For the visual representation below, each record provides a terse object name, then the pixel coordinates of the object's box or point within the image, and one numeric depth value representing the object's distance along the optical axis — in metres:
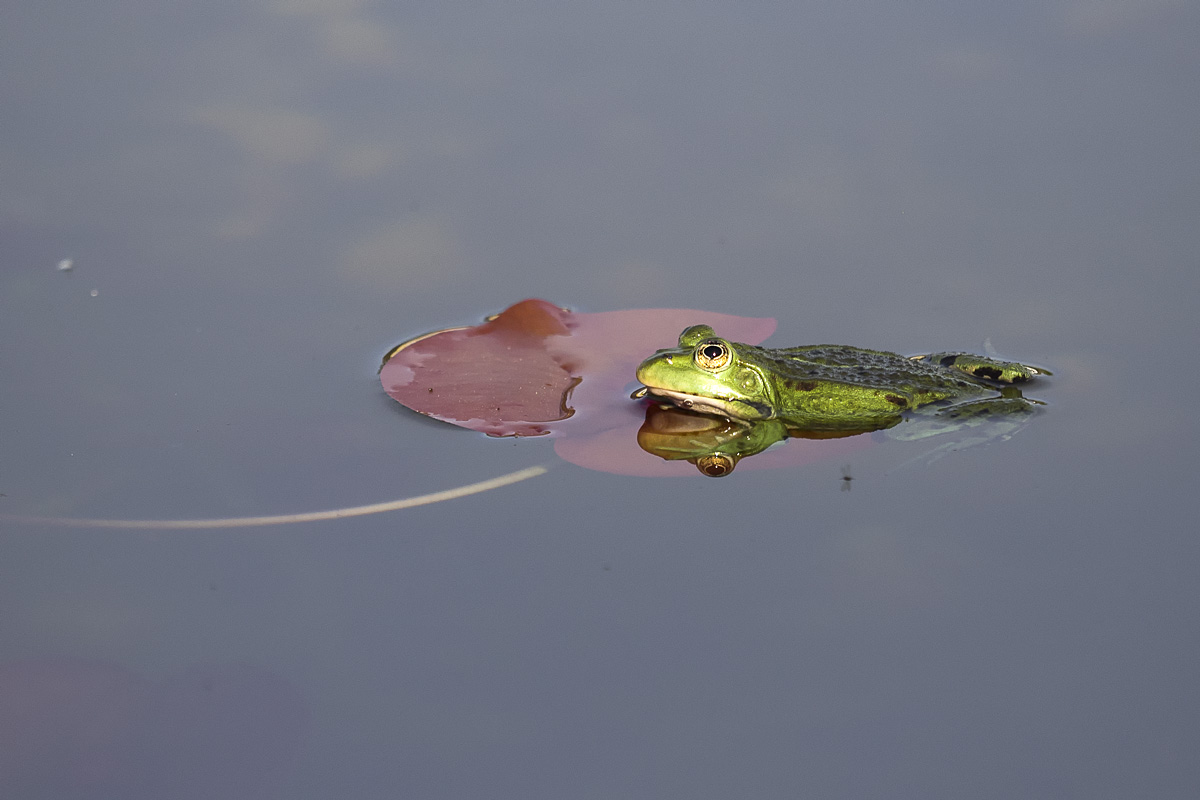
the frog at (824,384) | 9.58
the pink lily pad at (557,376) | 9.02
